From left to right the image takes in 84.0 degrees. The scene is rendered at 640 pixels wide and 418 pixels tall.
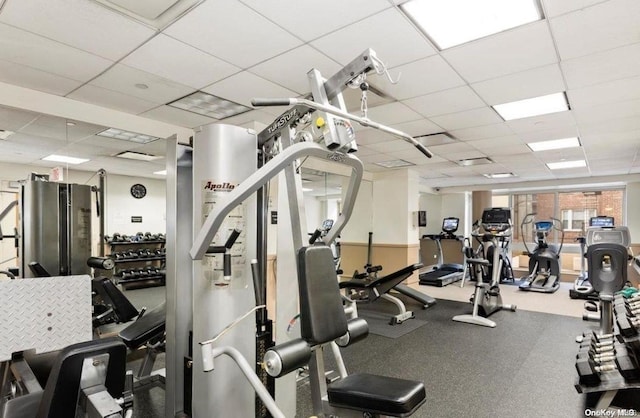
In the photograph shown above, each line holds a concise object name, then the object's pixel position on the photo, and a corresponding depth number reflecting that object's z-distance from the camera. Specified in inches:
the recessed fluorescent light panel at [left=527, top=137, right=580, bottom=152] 209.3
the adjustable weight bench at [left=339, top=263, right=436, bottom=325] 192.4
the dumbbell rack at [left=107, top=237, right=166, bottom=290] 151.3
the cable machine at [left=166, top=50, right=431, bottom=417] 79.7
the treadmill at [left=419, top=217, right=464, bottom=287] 316.5
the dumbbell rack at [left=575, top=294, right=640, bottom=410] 85.0
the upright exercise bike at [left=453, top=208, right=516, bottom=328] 195.2
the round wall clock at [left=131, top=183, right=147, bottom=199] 157.3
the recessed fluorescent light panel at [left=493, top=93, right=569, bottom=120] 143.4
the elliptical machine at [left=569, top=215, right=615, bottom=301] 243.1
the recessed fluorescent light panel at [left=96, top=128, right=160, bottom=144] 155.6
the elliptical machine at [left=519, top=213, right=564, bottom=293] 286.0
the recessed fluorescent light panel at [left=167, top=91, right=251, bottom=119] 140.6
